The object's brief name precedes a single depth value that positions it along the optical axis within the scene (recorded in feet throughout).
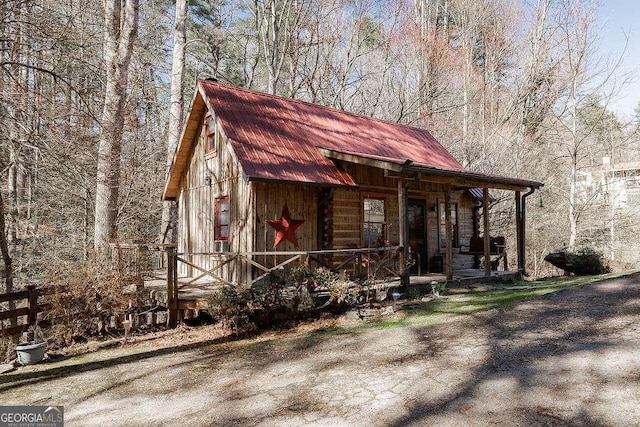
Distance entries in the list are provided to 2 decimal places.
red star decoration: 34.88
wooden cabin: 34.40
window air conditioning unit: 38.37
